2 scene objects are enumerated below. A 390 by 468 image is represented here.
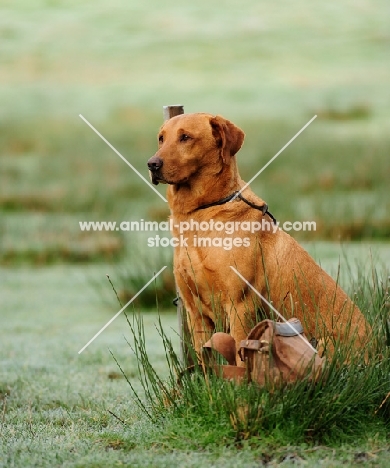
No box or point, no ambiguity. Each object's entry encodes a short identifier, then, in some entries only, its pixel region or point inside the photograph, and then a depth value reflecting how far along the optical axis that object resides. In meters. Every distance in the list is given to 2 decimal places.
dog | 9.88
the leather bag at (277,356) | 8.83
